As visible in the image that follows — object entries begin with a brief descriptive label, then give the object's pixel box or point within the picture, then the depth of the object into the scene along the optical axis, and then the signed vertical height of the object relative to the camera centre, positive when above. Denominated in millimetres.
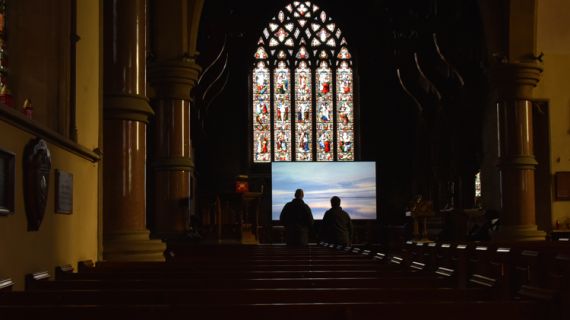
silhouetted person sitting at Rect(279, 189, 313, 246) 11281 -317
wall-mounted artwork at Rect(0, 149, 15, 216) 3967 +105
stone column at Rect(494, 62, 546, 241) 11398 +681
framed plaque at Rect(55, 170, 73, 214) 5039 +63
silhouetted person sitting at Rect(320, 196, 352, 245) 10812 -384
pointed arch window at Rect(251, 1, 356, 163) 22672 +3207
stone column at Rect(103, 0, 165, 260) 6461 +545
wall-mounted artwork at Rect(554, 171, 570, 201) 14773 +191
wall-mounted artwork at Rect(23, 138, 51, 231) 4402 +124
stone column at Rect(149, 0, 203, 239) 10695 +1227
